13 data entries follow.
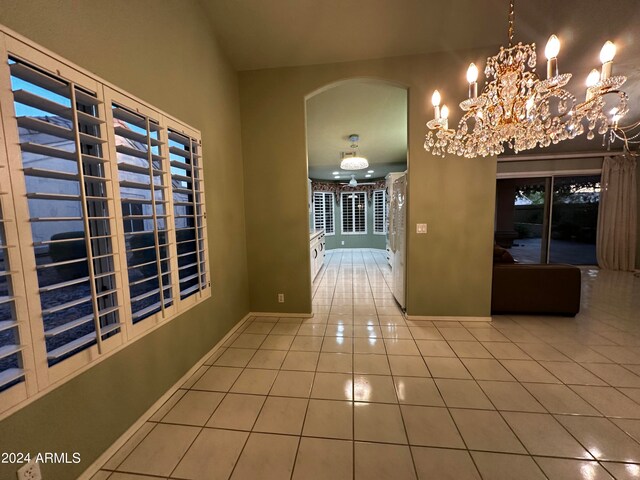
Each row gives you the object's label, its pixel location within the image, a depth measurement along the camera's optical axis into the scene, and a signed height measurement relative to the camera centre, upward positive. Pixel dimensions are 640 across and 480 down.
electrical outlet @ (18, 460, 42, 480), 1.02 -1.01
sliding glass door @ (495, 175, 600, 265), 5.85 -0.08
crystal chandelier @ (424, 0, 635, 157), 1.53 +0.75
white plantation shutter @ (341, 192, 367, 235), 9.16 +0.19
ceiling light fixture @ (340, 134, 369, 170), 4.97 +1.15
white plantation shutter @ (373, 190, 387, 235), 8.85 +0.19
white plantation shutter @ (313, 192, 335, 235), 8.88 +0.28
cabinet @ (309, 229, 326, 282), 5.09 -0.73
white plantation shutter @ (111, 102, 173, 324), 1.51 +0.11
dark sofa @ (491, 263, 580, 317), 3.04 -0.94
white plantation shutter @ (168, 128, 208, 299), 1.95 +0.10
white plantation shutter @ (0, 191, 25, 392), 0.95 -0.42
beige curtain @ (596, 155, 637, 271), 5.40 -0.09
